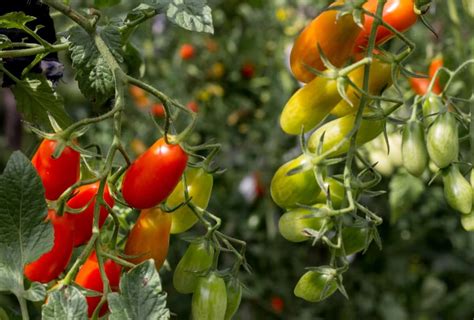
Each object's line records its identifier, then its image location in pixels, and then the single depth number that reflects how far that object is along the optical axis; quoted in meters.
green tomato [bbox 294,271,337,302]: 0.72
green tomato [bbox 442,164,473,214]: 0.74
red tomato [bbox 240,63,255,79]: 2.30
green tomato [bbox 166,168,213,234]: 0.75
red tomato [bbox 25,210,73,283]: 0.70
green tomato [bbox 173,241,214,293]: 0.74
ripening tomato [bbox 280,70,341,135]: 0.73
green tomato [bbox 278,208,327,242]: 0.73
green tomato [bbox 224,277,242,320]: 0.74
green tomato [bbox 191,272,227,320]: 0.72
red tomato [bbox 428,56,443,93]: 1.04
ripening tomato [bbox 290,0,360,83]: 0.73
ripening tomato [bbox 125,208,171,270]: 0.73
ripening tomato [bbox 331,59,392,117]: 0.74
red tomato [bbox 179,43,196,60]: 2.36
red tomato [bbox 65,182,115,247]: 0.72
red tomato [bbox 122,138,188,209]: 0.71
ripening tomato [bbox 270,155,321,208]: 0.72
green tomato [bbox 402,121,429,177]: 0.74
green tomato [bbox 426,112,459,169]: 0.73
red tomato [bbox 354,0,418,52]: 0.75
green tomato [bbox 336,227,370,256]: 0.73
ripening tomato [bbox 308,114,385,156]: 0.74
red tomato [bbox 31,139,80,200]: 0.71
